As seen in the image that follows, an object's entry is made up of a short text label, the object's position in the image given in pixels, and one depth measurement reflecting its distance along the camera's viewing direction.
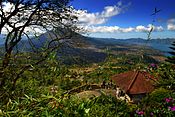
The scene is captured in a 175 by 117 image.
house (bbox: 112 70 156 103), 17.63
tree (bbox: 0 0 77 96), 4.40
